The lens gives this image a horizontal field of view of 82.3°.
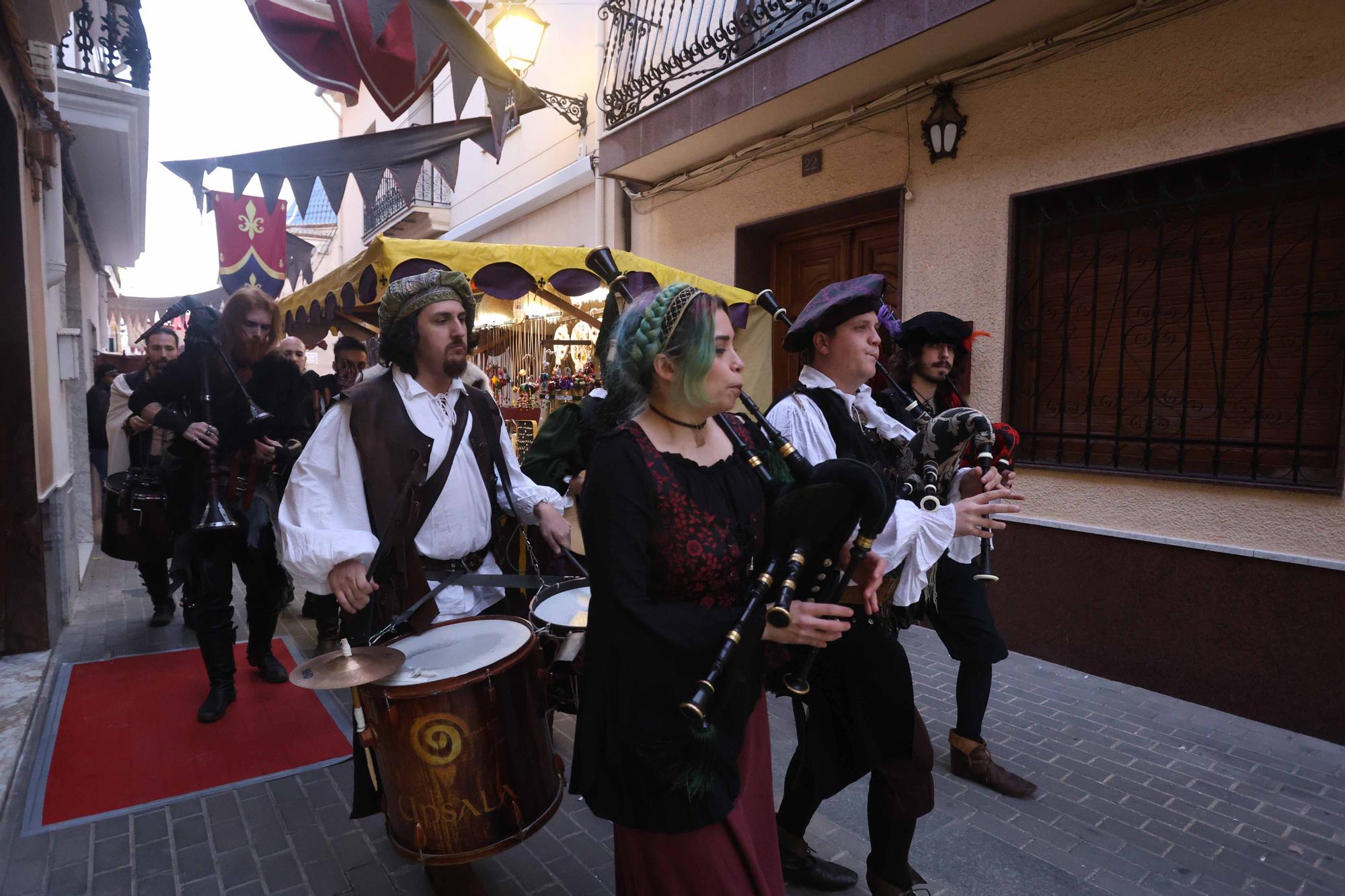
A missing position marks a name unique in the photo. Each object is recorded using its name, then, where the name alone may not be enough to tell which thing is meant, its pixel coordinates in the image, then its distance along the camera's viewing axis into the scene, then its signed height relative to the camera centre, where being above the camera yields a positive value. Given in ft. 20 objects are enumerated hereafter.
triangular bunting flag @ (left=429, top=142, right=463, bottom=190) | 22.41 +6.35
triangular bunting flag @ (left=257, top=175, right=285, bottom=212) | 20.36 +5.07
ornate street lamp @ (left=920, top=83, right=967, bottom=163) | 17.99 +6.09
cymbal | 6.09 -2.39
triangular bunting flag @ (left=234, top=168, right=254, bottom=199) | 20.12 +5.19
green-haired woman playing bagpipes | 5.20 -1.62
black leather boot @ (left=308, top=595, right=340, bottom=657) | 15.84 -5.12
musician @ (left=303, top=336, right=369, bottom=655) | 22.25 +0.20
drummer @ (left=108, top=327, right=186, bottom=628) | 17.75 -1.76
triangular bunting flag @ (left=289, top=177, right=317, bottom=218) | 20.68 +5.04
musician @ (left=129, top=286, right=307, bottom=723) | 13.17 -1.29
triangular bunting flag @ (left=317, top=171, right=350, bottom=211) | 20.63 +5.18
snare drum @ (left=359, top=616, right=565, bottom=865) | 6.64 -3.30
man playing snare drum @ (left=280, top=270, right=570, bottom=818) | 7.63 -1.09
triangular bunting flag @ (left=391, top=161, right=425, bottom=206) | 20.84 +5.71
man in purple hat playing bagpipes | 7.31 -2.64
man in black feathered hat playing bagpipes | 11.07 -3.30
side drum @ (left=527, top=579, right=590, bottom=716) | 7.33 -2.59
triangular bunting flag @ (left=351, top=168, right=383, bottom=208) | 21.45 +5.57
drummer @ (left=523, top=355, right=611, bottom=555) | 11.64 -1.05
